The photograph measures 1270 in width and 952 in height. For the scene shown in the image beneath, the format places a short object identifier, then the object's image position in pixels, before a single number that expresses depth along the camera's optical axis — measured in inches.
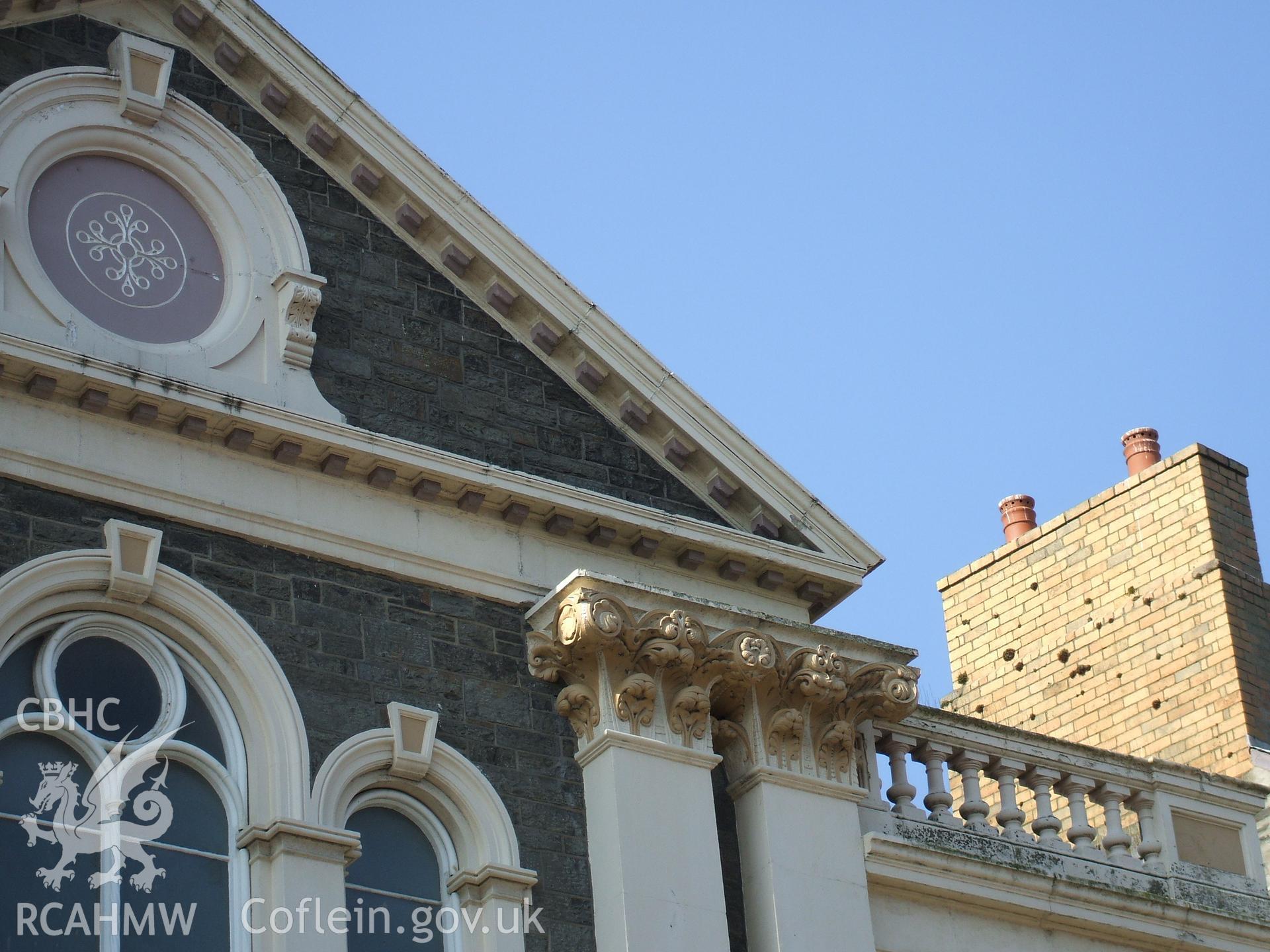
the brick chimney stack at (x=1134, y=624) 774.5
